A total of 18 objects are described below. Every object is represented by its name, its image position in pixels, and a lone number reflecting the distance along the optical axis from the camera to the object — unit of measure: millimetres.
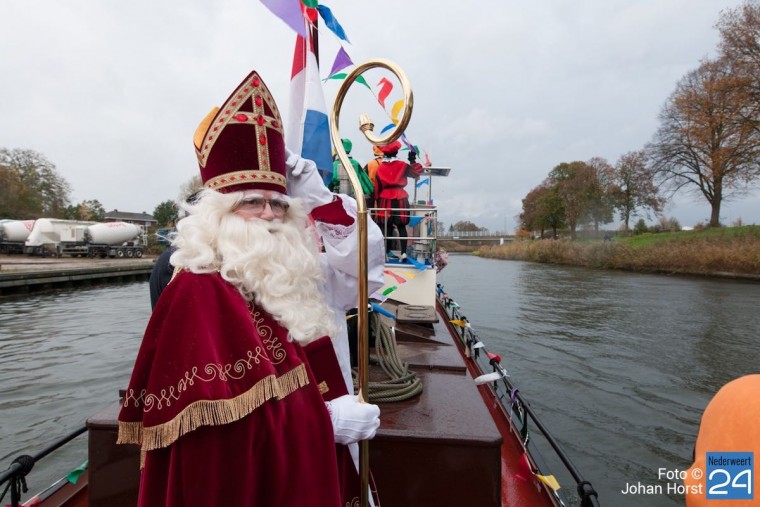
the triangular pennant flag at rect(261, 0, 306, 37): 1774
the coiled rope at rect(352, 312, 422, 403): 2342
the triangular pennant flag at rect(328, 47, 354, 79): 2842
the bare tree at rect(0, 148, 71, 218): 40219
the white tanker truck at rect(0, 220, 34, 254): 34156
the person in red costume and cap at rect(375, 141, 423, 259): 6152
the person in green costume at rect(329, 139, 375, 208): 3252
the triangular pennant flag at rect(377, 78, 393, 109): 4512
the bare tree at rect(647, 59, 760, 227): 23234
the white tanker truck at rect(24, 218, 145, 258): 32219
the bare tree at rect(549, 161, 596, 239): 43625
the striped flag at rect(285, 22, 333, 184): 2080
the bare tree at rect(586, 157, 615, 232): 40031
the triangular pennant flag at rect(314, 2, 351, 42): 2424
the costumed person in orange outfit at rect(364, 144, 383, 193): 6400
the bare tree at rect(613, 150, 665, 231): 37031
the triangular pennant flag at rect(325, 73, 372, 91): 3057
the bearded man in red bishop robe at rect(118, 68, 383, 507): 1082
